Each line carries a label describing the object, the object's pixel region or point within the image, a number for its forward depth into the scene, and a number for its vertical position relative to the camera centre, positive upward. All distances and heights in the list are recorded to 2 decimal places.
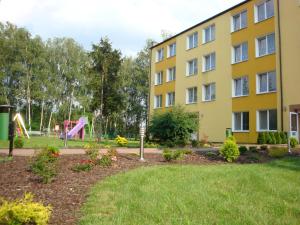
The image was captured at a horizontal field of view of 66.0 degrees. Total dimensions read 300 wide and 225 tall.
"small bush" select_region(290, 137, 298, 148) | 11.74 -0.65
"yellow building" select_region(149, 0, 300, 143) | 16.14 +4.98
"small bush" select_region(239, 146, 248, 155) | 8.94 -0.79
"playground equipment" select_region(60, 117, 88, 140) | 21.06 +0.02
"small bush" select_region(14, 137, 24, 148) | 10.74 -0.80
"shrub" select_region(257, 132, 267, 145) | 15.06 -0.53
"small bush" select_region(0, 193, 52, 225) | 2.99 -1.15
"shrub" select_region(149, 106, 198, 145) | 13.29 +0.14
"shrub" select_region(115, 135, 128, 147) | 13.40 -0.84
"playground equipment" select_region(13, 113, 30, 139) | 21.70 -0.01
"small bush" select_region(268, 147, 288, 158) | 8.46 -0.82
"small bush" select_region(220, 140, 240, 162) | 7.63 -0.72
